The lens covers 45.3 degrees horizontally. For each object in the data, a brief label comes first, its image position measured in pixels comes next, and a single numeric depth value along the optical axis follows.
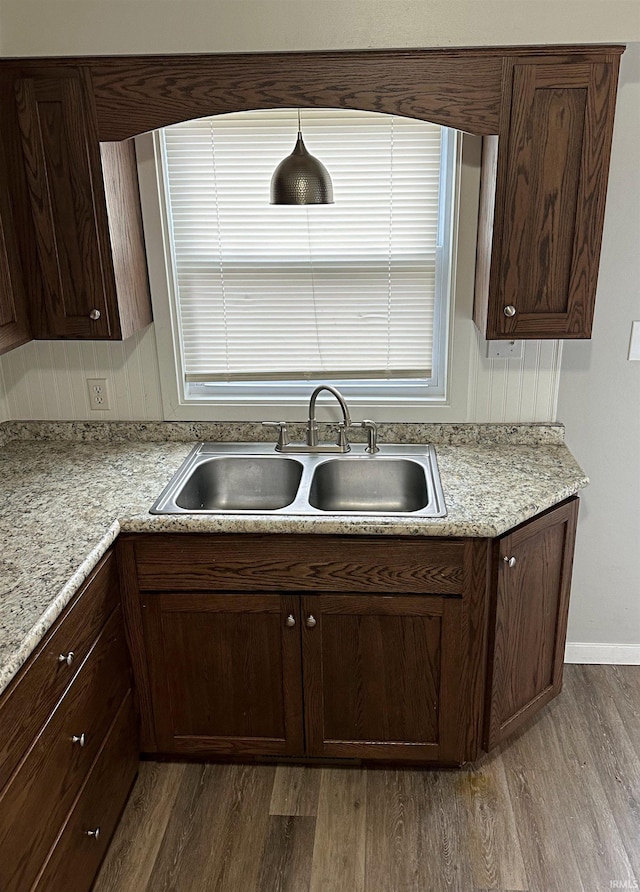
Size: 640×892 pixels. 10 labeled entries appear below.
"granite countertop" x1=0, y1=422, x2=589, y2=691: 1.77
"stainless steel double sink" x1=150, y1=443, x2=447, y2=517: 2.51
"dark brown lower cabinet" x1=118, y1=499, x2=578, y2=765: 2.13
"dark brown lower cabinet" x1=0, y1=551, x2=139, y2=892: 1.55
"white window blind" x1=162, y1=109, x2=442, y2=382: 2.41
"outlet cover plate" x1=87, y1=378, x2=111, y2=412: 2.68
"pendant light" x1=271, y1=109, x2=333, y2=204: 2.01
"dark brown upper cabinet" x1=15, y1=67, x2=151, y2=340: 2.09
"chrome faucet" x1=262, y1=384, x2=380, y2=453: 2.48
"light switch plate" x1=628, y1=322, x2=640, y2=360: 2.51
